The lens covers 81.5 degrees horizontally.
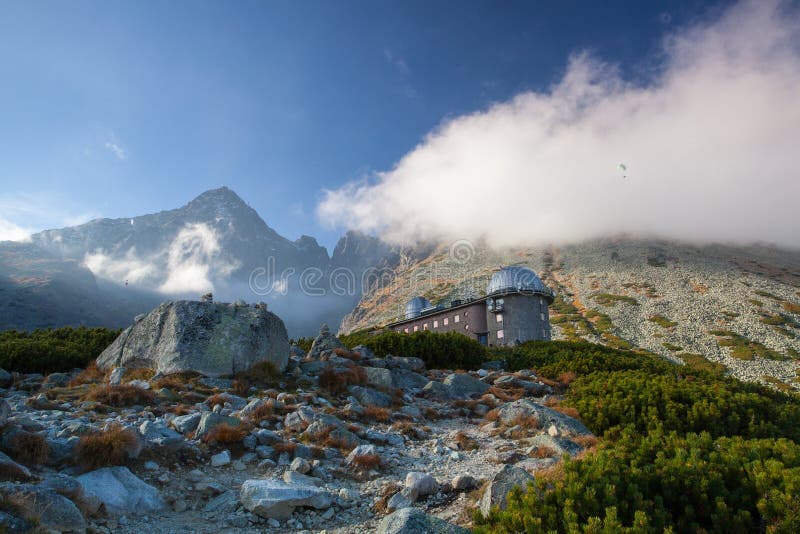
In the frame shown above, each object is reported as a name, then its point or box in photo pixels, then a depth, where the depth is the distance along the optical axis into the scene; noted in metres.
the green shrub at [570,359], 21.20
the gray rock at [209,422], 9.12
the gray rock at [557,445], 9.46
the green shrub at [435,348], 24.83
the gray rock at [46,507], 4.93
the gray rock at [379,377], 16.53
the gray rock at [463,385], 17.44
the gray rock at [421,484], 7.36
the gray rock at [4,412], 7.40
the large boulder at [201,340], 14.23
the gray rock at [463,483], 7.64
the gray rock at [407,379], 17.64
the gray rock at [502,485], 6.09
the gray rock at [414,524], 5.37
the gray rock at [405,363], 20.55
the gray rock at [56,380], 14.56
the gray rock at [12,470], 6.11
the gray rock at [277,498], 6.57
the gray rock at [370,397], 14.14
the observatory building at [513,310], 46.38
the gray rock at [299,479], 7.62
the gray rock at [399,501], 7.04
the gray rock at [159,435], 8.26
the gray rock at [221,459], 8.27
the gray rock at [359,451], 8.89
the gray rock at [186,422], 9.35
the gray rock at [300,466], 8.23
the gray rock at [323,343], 20.68
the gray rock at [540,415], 11.64
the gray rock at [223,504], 6.69
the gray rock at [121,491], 6.18
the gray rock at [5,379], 14.70
